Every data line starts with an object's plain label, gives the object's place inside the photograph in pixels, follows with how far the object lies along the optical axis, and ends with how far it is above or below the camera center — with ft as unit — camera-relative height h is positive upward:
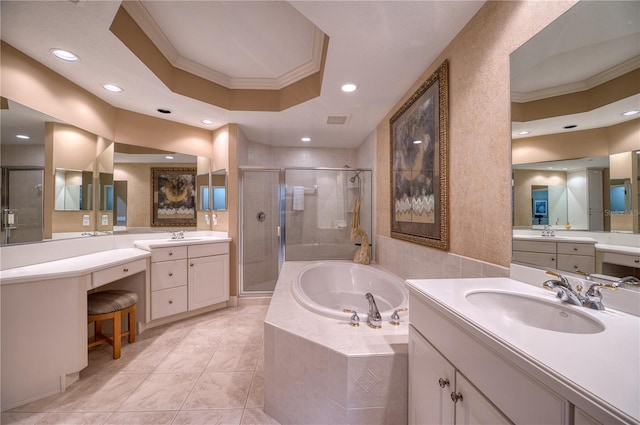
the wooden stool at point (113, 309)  6.19 -2.43
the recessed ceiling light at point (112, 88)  7.22 +3.73
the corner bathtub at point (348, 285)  7.66 -2.45
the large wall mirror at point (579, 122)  2.59 +1.14
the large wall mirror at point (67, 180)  5.59 +0.97
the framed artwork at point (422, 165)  5.45 +1.28
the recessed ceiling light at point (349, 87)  7.01 +3.65
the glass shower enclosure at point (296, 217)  10.83 -0.12
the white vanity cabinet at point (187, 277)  8.15 -2.23
